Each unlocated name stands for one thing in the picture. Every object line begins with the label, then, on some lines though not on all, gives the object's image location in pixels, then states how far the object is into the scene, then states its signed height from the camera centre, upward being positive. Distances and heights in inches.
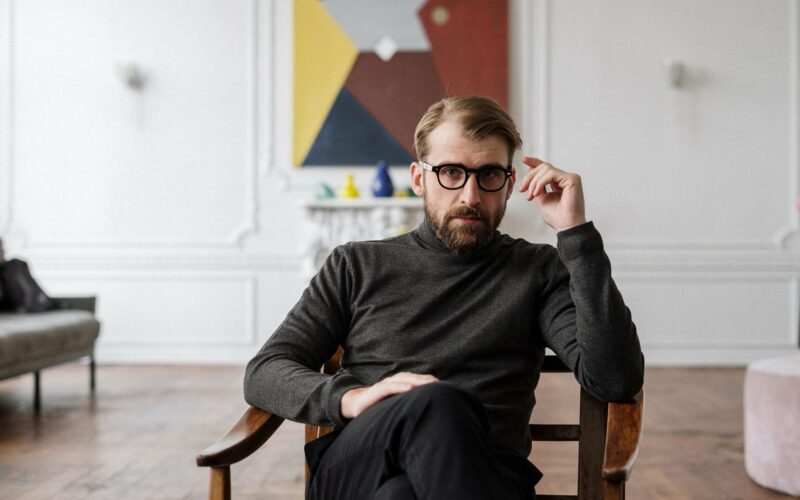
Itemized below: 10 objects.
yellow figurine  209.5 +15.2
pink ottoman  99.9 -24.0
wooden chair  42.0 -12.1
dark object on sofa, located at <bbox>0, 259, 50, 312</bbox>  172.1 -11.7
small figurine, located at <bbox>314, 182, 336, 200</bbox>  211.0 +14.4
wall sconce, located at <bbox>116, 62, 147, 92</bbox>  216.2 +48.0
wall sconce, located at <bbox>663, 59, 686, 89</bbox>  214.4 +49.9
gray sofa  141.0 -19.6
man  46.8 -5.5
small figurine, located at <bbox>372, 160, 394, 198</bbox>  207.8 +16.5
